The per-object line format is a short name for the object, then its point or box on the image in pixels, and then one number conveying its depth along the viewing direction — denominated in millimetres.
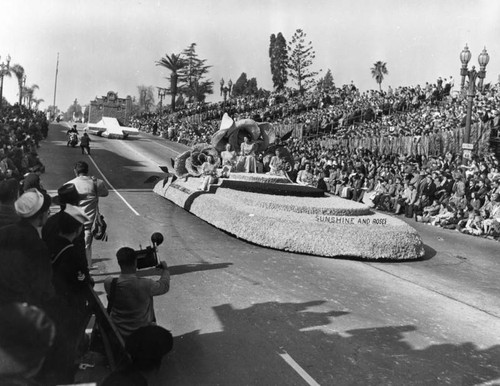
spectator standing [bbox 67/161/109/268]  7957
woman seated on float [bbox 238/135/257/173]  17000
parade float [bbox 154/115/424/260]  10453
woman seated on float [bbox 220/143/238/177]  16672
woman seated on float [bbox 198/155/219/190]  15792
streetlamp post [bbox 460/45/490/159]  18641
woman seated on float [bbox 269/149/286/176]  16781
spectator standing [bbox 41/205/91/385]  4152
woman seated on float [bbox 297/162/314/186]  23703
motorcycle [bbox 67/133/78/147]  33500
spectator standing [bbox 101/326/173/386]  3990
